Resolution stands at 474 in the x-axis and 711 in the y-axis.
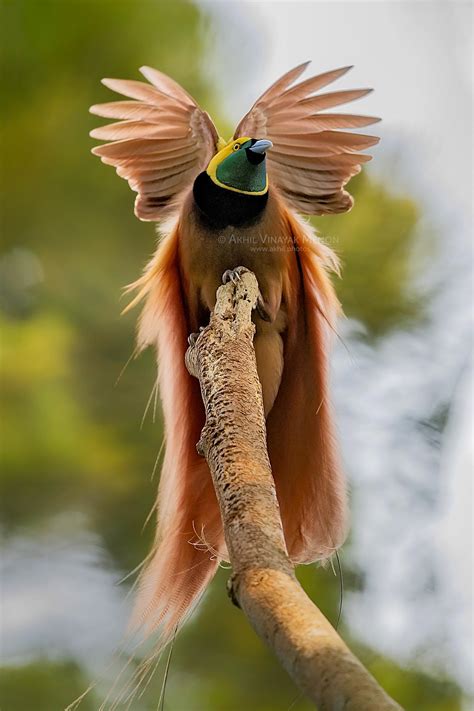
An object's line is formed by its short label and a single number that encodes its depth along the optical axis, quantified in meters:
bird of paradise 8.84
